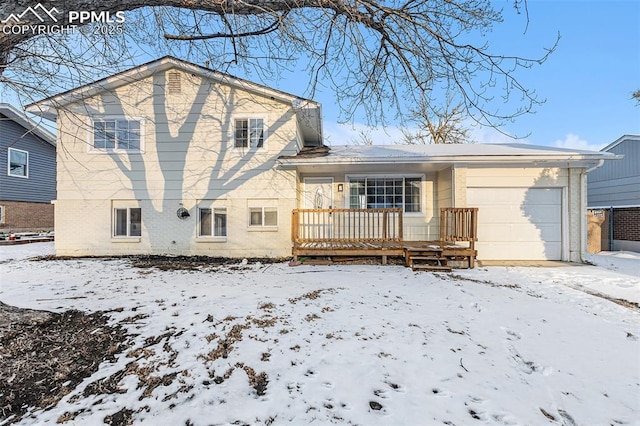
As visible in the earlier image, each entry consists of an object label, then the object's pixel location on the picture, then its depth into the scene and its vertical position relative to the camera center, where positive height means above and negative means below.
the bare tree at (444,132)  17.95 +5.37
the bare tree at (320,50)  3.84 +2.66
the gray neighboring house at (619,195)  10.21 +1.00
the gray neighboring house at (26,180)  14.21 +1.77
